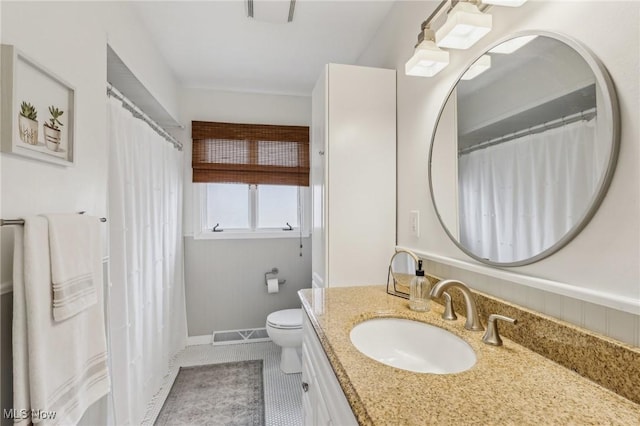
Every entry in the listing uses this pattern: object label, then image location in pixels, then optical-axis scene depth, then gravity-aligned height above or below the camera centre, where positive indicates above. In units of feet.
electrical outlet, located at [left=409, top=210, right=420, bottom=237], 4.89 -0.18
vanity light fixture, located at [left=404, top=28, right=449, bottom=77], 3.80 +2.00
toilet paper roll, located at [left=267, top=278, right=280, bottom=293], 9.37 -2.30
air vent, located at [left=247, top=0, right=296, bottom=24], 5.32 +3.74
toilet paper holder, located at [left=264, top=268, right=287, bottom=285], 9.77 -2.01
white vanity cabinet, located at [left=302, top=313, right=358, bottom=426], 2.60 -1.87
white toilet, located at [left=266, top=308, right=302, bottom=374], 7.68 -3.23
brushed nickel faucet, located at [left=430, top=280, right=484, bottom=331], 3.20 -0.97
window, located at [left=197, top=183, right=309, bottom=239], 9.78 +0.07
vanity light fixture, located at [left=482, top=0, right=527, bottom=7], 2.85 +1.99
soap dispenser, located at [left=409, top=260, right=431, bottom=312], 3.85 -1.06
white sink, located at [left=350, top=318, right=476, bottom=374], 3.16 -1.53
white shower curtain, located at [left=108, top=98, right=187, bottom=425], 5.09 -0.97
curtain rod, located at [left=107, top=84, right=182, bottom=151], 4.94 +2.03
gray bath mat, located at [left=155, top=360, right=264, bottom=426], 6.02 -4.13
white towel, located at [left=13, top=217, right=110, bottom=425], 2.71 -1.29
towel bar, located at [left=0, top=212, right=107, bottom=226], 2.60 -0.06
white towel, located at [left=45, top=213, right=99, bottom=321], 3.02 -0.54
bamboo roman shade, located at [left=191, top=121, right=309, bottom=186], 9.29 +1.90
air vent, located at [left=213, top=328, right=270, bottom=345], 9.50 -3.96
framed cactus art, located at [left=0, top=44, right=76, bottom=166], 2.71 +1.08
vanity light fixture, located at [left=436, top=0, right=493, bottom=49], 3.07 +1.94
